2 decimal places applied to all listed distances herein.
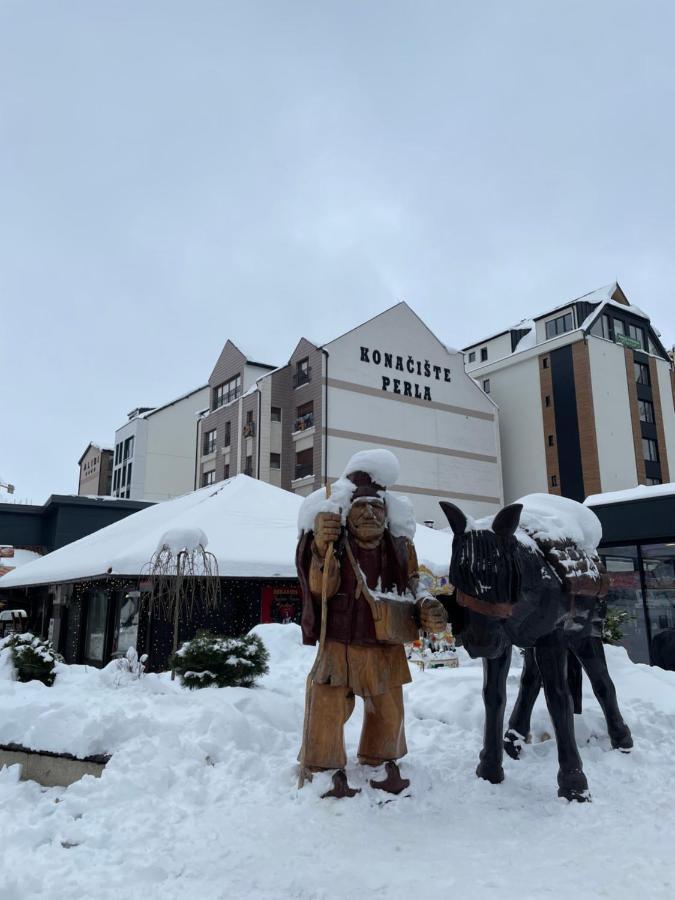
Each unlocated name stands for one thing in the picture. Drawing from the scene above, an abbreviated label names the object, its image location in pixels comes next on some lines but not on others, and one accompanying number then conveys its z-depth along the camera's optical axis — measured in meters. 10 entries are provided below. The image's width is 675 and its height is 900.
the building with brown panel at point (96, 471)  56.12
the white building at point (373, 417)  33.09
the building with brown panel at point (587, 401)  34.16
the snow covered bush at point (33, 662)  7.94
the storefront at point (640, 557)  13.88
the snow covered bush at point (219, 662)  7.10
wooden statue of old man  4.97
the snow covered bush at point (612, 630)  10.05
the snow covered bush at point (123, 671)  7.69
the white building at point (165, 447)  46.97
